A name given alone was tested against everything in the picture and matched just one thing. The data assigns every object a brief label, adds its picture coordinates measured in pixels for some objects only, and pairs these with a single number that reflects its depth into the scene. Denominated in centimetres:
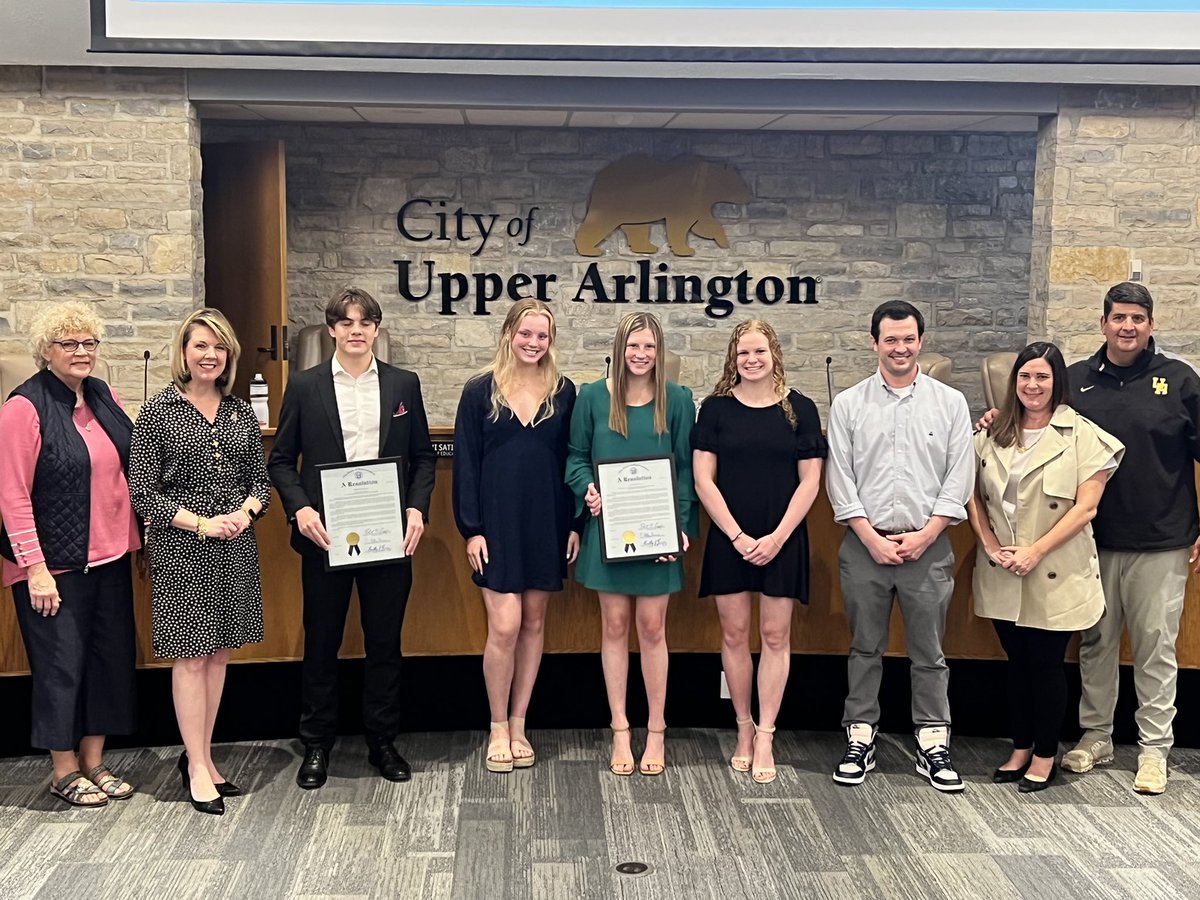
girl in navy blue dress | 396
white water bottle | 624
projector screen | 569
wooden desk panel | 432
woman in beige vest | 386
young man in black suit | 387
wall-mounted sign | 771
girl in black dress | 395
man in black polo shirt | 396
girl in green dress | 395
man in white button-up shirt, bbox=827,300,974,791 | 391
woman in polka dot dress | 365
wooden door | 688
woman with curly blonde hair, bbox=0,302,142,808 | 360
